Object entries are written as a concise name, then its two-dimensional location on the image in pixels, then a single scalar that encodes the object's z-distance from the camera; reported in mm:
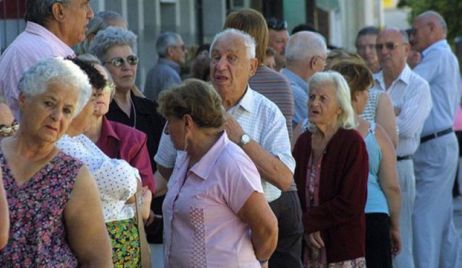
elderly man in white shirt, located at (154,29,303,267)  13491
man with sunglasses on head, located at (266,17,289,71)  22580
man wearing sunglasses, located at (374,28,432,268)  20380
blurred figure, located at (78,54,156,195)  12036
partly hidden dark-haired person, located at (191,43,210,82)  17530
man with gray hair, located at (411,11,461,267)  22521
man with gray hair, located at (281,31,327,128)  18371
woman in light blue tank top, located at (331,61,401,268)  17146
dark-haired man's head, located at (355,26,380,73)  25342
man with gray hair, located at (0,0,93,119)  12575
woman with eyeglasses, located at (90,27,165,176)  14812
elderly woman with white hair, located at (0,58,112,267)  9880
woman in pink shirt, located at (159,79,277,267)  11940
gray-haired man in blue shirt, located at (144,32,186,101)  21044
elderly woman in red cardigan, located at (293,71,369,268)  16112
